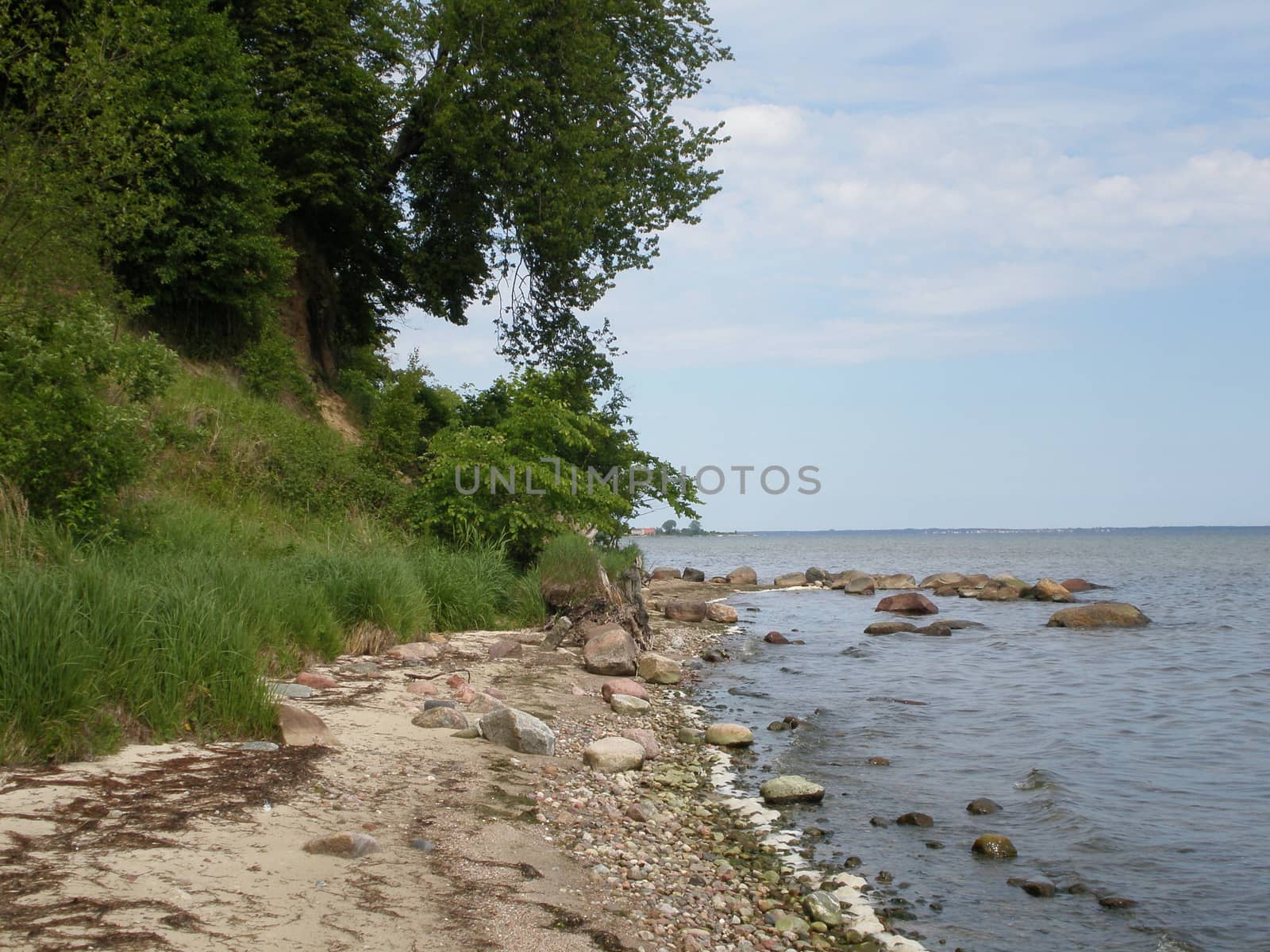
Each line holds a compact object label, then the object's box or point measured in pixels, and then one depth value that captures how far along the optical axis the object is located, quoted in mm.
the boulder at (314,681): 8406
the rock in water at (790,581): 39625
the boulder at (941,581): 36750
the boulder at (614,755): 7660
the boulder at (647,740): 8506
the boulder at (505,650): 11695
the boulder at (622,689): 10766
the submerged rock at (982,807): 7684
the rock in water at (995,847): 6707
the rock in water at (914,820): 7273
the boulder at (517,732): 7477
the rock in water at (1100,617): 22891
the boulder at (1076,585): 36844
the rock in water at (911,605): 26000
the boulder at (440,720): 7613
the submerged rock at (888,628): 21641
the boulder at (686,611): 22891
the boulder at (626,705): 10281
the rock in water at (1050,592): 31219
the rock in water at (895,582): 37712
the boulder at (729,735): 9367
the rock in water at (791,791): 7617
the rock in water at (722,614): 23234
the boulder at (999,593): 32438
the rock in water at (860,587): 35125
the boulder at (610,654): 12250
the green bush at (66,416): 9789
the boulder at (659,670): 12836
